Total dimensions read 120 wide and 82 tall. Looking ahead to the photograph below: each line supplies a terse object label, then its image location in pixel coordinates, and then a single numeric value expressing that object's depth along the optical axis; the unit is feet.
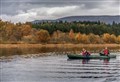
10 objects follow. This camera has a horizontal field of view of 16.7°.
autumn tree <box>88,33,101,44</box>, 466.70
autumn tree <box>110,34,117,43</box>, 477.85
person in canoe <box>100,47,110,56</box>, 194.49
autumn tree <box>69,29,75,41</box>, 461.78
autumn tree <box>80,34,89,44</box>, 460.10
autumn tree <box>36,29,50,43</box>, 404.36
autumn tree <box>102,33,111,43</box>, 477.24
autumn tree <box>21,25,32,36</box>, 408.46
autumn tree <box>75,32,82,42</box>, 466.82
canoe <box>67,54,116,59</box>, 184.85
